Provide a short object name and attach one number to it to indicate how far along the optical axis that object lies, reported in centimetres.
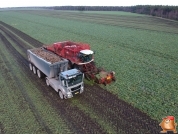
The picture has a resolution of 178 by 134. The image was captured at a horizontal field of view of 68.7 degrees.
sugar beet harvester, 1112
